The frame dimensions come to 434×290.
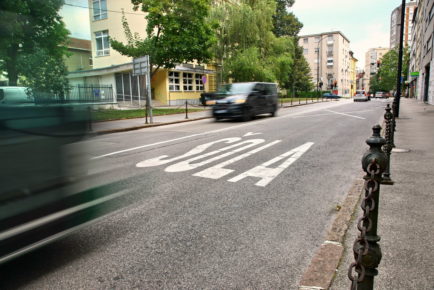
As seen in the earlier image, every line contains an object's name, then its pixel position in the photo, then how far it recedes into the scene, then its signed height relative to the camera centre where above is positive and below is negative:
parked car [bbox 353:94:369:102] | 46.18 +0.09
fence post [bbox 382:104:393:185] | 5.20 -0.63
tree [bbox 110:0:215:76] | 22.47 +4.92
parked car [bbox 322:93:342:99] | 71.07 +0.74
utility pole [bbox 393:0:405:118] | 14.59 +1.78
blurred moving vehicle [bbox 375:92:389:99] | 73.88 +0.66
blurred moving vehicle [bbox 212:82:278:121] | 16.00 +0.04
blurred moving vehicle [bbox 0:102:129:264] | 2.40 -0.57
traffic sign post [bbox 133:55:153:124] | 16.06 +1.80
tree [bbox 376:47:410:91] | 74.31 +7.07
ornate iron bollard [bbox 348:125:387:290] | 1.84 -0.79
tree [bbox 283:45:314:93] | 63.53 +5.08
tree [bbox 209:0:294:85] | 32.03 +6.05
